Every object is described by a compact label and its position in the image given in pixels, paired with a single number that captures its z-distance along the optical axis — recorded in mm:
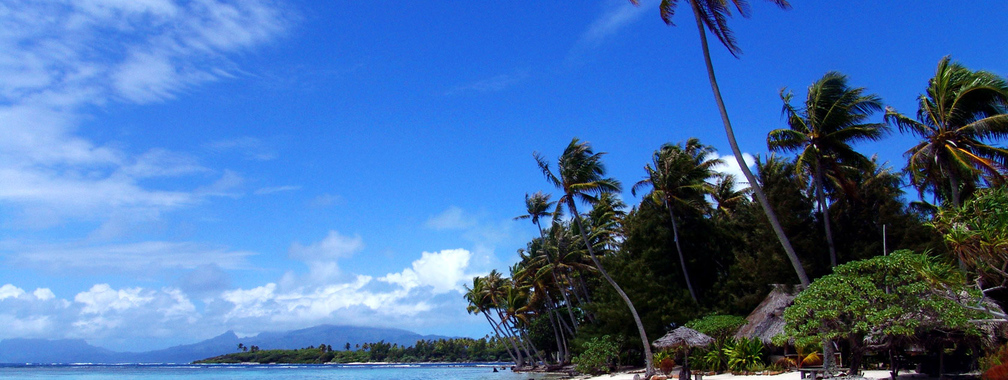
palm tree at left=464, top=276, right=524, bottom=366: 52156
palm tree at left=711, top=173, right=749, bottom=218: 35562
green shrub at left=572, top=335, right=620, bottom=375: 29266
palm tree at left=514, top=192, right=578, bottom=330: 39275
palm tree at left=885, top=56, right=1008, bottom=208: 17344
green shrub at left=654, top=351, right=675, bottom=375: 23828
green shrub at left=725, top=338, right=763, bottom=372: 21641
